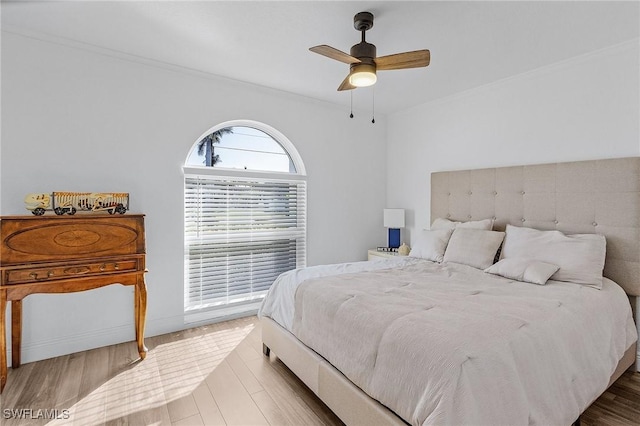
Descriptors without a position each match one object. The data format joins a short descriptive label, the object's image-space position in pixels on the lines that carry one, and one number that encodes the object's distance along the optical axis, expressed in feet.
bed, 4.31
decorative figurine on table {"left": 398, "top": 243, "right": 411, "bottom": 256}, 13.17
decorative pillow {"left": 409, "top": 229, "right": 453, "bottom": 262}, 10.50
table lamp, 13.84
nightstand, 13.15
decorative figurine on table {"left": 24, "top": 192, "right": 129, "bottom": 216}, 7.57
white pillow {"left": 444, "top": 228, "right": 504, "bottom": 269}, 9.38
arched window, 10.99
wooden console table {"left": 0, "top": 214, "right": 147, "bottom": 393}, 7.03
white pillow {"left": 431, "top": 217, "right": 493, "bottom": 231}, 10.46
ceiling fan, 6.88
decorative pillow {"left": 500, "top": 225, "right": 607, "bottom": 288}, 7.65
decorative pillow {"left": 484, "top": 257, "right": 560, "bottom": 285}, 7.74
